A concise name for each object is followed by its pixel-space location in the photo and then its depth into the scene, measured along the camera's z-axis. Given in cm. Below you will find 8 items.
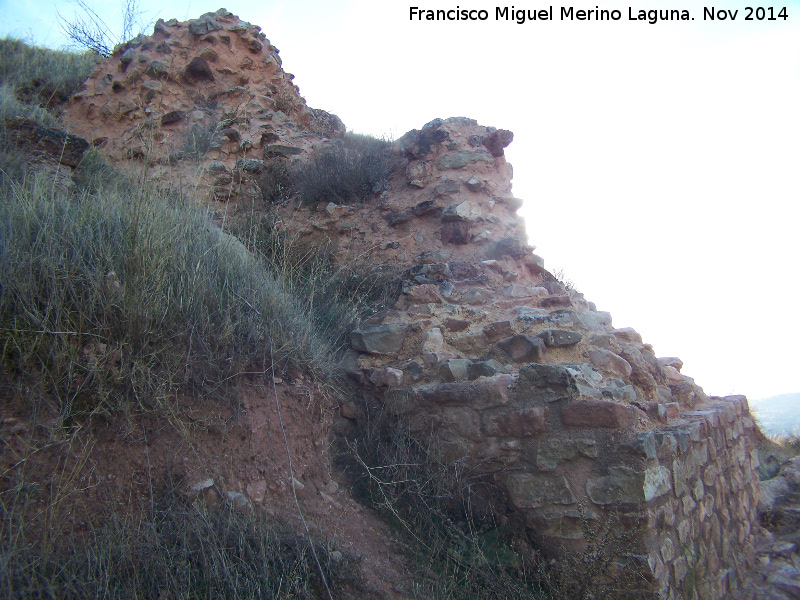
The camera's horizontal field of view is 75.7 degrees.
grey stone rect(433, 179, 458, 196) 450
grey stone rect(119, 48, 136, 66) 594
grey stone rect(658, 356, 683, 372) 414
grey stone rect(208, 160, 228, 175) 514
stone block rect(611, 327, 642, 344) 335
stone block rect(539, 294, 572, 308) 337
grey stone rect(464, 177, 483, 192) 452
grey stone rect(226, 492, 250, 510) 213
